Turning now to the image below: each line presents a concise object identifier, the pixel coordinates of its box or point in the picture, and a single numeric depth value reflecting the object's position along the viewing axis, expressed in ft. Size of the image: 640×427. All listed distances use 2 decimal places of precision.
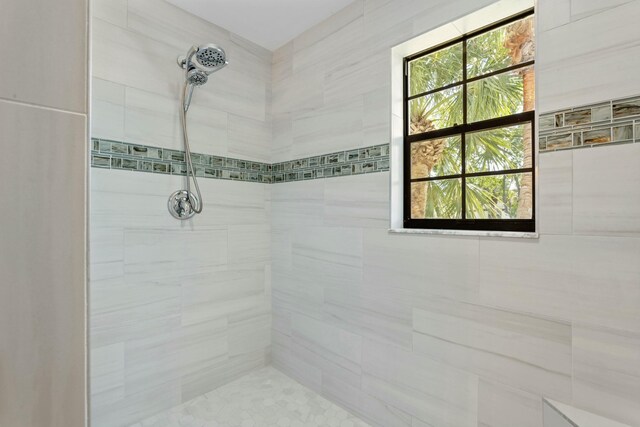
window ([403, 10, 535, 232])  4.71
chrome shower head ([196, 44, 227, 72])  5.41
